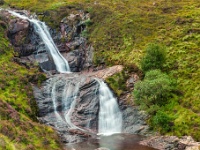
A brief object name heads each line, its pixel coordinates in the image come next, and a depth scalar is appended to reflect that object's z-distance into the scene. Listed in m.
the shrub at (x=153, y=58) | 40.62
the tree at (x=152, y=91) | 36.38
